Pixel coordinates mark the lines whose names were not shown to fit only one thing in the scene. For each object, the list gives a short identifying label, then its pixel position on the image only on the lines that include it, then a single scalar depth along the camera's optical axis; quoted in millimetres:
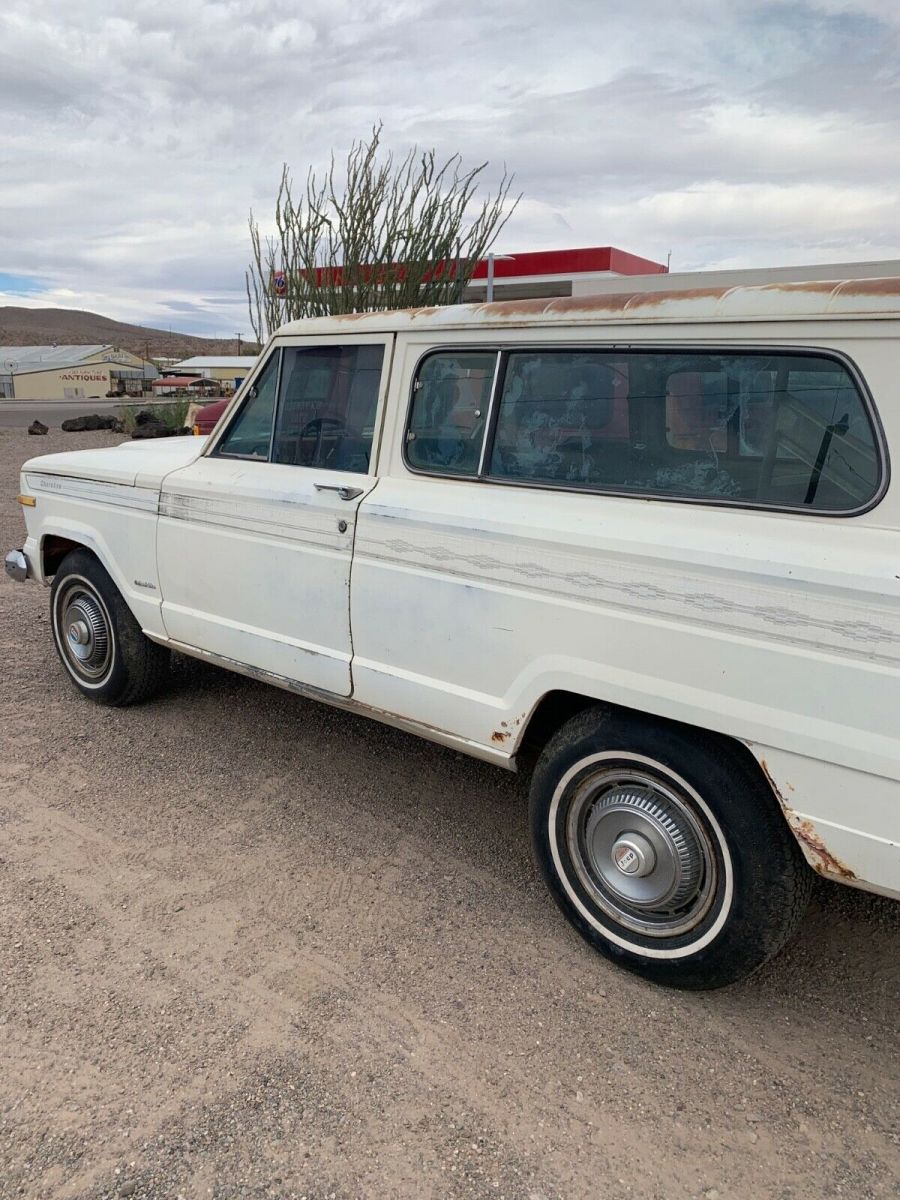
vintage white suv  2152
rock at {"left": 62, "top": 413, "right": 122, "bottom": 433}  23172
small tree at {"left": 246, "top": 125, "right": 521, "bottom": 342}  11531
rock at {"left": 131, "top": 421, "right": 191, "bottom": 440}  18612
